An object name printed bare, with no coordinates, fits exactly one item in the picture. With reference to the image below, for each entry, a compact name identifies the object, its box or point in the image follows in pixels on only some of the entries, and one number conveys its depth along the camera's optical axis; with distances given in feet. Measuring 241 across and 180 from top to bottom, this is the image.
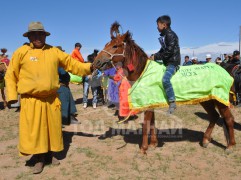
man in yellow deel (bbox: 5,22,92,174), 15.20
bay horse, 17.34
